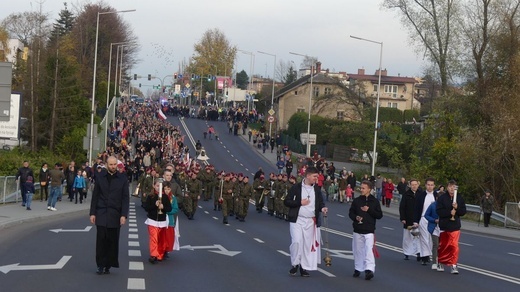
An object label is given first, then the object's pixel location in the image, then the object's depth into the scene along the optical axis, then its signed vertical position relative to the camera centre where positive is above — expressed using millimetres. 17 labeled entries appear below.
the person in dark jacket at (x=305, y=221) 15367 -1734
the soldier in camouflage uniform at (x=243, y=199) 33219 -3116
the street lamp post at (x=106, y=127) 65475 -1828
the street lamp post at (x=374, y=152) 55931 -2062
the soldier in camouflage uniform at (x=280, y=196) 36175 -3193
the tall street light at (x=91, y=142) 44438 -1930
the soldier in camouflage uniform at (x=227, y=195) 31845 -2956
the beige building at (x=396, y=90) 149375 +4325
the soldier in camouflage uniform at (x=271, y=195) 37409 -3273
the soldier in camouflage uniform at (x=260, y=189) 38844 -3160
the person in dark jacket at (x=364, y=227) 15367 -1794
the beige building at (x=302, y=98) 103312 +1779
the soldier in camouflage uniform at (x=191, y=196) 32750 -3086
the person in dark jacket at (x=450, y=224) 17188 -1845
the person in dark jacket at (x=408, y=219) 19406 -2004
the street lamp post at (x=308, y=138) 69325 -1781
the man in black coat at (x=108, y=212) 14445 -1656
